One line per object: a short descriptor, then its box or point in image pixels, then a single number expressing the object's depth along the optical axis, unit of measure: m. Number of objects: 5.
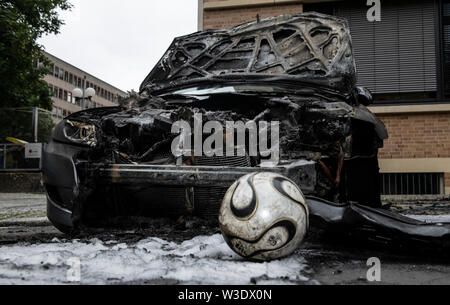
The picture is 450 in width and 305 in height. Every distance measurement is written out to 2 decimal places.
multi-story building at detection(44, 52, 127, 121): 54.25
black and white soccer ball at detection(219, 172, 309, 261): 2.39
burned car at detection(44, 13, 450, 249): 3.01
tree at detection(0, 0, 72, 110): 13.40
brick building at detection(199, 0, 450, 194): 8.95
